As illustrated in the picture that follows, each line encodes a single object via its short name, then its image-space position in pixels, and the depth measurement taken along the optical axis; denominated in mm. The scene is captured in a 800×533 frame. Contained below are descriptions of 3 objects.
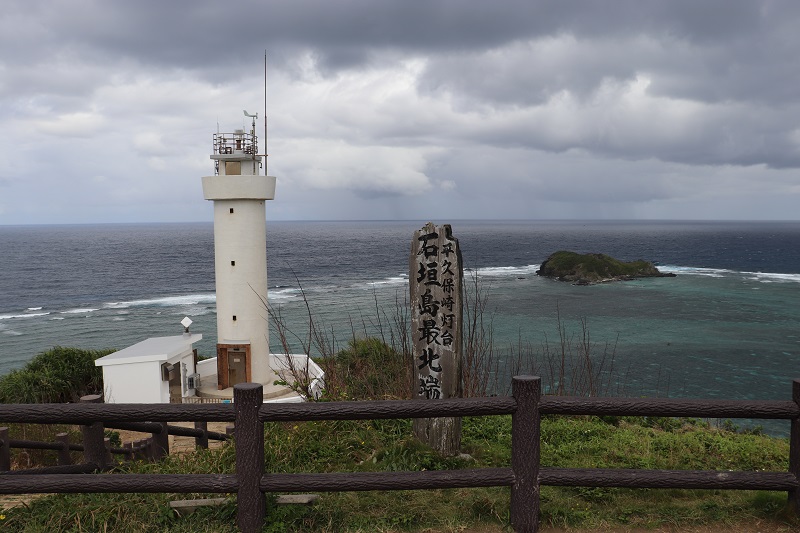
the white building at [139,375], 15516
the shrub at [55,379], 16953
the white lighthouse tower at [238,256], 17000
